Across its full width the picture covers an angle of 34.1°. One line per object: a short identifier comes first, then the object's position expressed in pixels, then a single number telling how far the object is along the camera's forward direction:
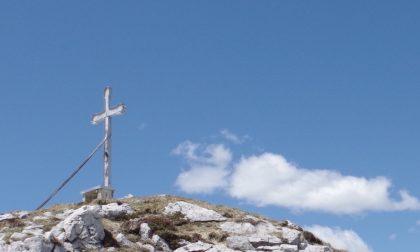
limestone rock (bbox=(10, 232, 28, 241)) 33.50
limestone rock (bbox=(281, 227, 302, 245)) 39.41
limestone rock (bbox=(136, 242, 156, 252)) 35.34
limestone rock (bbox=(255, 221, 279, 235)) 40.22
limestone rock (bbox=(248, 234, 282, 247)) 38.44
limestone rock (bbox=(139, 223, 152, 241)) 37.03
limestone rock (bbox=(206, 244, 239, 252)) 36.55
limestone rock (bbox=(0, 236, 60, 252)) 32.12
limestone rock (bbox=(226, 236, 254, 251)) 37.59
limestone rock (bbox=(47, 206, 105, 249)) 33.72
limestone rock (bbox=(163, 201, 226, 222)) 41.19
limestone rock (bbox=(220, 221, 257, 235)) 39.62
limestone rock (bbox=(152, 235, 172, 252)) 36.31
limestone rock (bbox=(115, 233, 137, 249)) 35.28
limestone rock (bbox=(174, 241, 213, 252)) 36.47
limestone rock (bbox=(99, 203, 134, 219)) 39.69
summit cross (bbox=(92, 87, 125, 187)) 43.88
